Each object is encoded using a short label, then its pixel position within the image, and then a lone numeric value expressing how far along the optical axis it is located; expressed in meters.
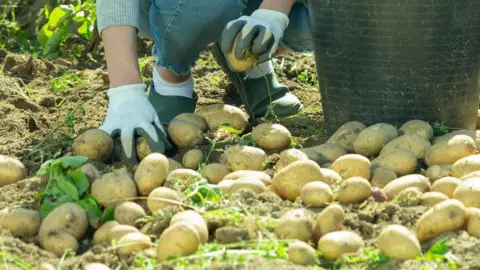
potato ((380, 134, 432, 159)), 2.68
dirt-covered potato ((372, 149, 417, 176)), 2.57
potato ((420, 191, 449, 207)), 2.28
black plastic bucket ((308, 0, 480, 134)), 2.84
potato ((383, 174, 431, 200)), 2.38
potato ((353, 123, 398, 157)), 2.74
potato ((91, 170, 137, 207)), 2.35
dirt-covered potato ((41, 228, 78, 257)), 2.15
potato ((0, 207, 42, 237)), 2.26
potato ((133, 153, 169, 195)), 2.41
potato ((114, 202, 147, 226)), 2.22
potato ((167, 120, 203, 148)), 2.85
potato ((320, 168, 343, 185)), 2.40
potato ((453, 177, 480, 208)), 2.23
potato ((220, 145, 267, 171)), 2.63
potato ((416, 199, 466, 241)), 2.10
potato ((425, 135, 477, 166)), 2.59
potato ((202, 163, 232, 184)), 2.57
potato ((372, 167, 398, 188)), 2.50
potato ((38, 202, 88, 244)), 2.21
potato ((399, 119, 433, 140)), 2.78
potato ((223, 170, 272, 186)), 2.48
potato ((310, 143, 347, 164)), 2.69
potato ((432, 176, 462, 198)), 2.36
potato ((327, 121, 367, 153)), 2.81
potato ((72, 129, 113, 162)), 2.67
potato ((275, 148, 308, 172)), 2.57
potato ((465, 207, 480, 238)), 2.12
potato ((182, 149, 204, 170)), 2.72
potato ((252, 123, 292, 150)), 2.84
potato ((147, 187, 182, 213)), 2.24
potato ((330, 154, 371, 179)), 2.49
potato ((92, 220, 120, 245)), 2.17
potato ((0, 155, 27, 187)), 2.61
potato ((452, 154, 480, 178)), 2.45
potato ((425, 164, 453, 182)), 2.53
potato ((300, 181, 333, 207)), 2.27
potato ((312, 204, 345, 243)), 2.12
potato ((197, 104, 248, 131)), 3.06
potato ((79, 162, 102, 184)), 2.42
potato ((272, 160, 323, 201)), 2.37
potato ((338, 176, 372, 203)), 2.28
